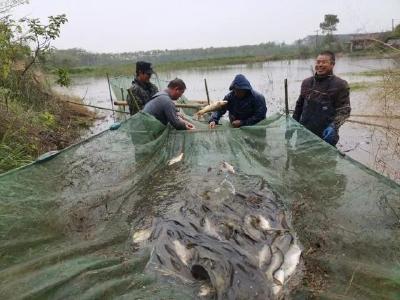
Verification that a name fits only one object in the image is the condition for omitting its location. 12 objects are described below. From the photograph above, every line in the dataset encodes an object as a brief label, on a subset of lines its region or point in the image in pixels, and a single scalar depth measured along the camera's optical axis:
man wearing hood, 5.61
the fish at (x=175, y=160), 4.35
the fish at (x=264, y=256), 2.64
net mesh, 2.52
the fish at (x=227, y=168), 4.10
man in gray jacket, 5.17
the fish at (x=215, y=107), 5.93
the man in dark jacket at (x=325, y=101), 4.87
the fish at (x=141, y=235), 3.03
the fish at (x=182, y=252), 2.77
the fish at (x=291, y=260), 2.59
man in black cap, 6.41
